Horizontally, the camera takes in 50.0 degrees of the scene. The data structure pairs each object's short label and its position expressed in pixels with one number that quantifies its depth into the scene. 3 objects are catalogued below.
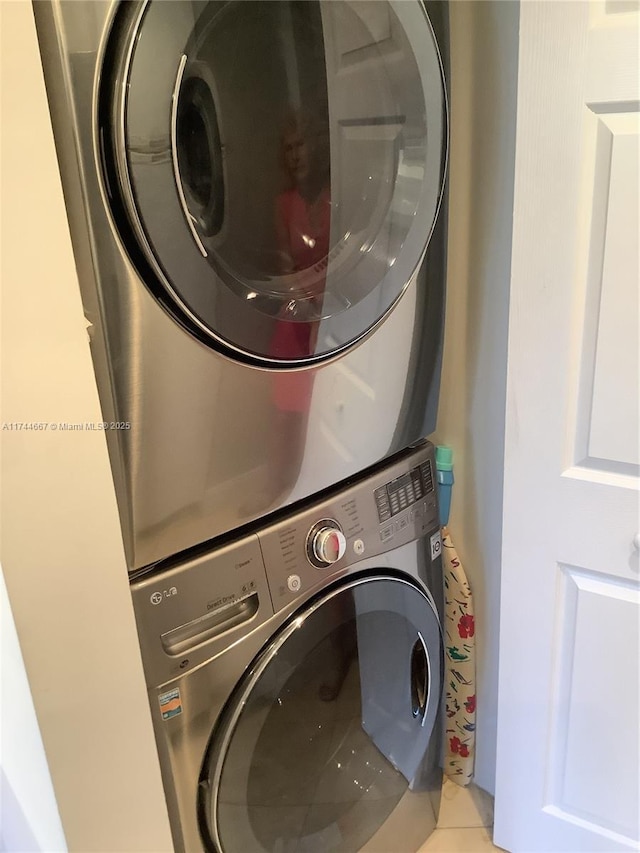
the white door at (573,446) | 0.97
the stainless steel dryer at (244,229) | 0.71
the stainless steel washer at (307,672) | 0.94
